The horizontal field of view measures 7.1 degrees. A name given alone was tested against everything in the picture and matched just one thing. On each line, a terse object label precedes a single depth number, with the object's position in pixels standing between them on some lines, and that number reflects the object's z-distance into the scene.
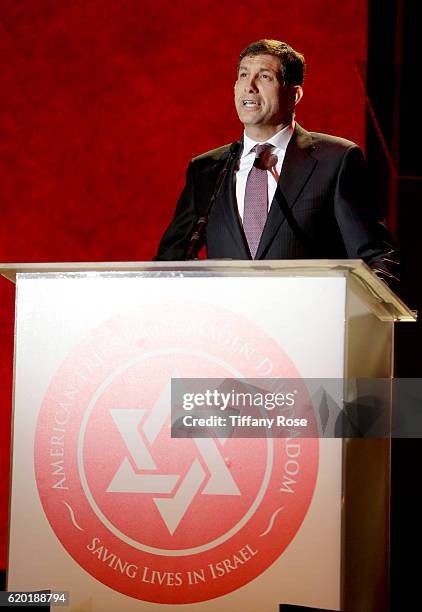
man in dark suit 8.18
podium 7.28
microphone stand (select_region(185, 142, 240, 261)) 7.63
